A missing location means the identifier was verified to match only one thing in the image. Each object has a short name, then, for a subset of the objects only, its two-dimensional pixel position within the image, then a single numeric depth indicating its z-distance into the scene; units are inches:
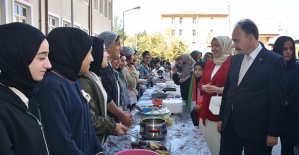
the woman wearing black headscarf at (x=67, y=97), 52.1
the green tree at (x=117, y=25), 1800.7
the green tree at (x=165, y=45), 1242.6
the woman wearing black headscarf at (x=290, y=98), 132.3
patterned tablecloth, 77.7
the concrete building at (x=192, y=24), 2102.6
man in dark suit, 88.0
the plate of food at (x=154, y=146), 70.3
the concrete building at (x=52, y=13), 279.3
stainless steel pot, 80.4
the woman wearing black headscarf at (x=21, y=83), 43.1
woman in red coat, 120.5
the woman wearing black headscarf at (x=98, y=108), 77.4
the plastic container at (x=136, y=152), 60.6
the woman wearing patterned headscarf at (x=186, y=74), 201.0
